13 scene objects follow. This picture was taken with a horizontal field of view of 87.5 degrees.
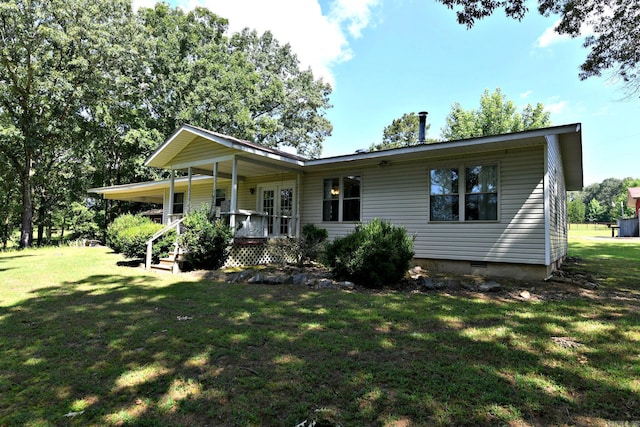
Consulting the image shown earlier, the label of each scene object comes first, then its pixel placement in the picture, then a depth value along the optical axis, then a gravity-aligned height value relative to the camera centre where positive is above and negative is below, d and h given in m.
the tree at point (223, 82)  21.81 +10.14
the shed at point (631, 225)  25.03 +0.32
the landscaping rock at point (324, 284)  6.52 -1.15
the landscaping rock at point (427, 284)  6.35 -1.11
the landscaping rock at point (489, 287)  6.19 -1.12
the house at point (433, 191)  7.46 +0.99
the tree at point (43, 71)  15.75 +7.63
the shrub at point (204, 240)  8.46 -0.40
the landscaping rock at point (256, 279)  7.05 -1.15
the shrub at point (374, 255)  6.48 -0.56
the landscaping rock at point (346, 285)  6.51 -1.16
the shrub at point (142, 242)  9.32 -0.52
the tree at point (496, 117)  30.47 +10.24
